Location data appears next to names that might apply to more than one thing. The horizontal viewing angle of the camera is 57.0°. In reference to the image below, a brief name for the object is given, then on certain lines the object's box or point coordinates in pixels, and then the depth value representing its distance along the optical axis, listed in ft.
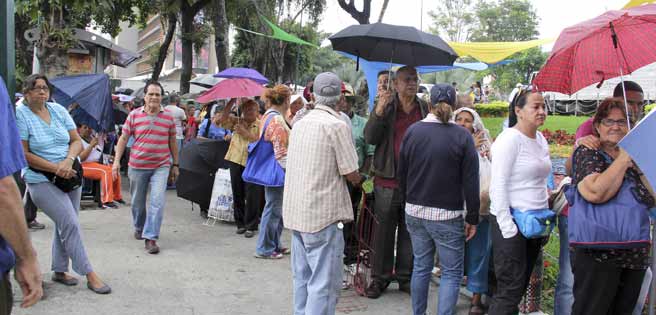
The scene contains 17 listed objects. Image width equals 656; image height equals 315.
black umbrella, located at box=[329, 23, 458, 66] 17.67
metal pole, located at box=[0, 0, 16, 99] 13.80
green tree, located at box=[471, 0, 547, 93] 222.48
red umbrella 12.57
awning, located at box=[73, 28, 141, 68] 60.95
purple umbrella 28.49
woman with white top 13.57
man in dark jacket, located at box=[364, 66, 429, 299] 17.65
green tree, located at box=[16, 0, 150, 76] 31.04
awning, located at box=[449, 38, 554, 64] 35.73
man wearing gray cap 13.44
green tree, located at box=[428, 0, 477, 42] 227.40
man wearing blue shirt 7.67
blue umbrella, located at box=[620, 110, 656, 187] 8.28
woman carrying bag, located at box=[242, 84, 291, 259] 22.24
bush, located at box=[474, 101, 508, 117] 96.57
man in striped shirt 22.49
